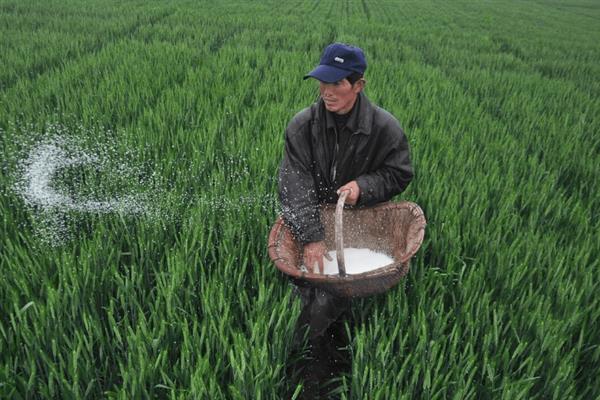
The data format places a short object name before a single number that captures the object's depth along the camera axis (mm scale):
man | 1344
